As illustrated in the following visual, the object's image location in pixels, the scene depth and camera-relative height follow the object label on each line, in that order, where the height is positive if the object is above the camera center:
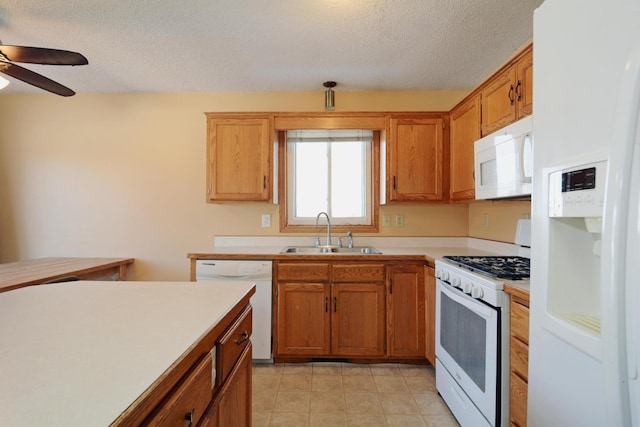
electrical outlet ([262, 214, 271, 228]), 2.91 -0.07
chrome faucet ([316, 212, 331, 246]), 2.82 -0.16
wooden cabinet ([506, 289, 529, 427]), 1.20 -0.60
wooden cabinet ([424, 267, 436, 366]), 2.14 -0.74
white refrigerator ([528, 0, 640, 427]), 0.62 +0.00
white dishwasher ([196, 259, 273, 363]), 2.32 -0.53
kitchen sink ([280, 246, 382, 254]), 2.76 -0.34
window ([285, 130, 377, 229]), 2.95 +0.38
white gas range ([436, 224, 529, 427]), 1.32 -0.63
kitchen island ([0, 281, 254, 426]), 0.48 -0.30
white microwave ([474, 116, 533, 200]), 1.49 +0.30
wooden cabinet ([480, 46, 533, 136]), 1.54 +0.70
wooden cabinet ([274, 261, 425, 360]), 2.30 -0.77
